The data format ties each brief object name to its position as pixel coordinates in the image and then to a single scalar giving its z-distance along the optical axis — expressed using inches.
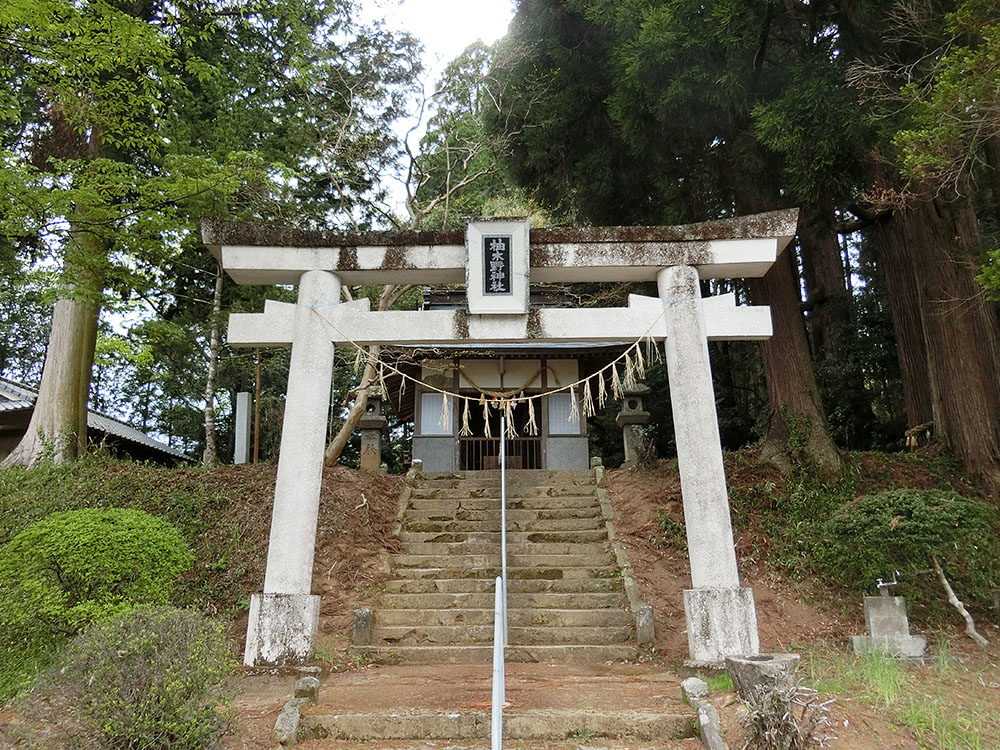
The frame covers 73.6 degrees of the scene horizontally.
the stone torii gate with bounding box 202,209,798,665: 253.8
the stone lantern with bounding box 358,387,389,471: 533.6
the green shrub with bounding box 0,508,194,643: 207.0
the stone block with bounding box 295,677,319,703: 194.9
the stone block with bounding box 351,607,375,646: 275.3
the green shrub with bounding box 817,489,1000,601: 243.1
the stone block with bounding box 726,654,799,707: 159.8
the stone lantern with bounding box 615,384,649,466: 514.9
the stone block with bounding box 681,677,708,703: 191.0
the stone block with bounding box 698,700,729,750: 165.9
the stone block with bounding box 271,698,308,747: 172.2
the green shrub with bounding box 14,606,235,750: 144.9
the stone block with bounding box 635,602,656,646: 269.4
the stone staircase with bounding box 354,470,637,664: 274.4
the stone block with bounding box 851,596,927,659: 237.6
